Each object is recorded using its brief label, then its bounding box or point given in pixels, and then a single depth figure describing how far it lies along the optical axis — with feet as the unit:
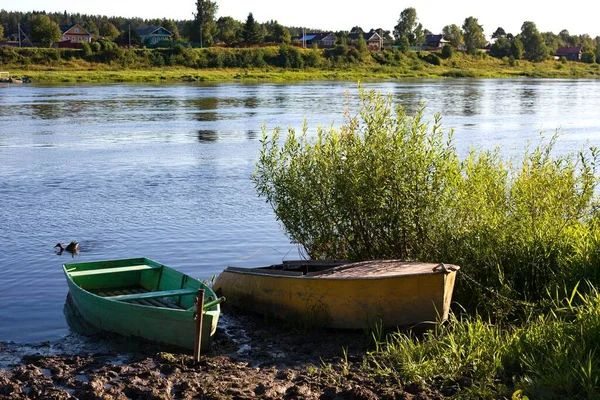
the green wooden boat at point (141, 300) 32.55
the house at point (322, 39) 489.67
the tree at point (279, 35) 408.38
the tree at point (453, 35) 504.02
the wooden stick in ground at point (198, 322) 30.58
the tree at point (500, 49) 443.32
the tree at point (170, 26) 465.59
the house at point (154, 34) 437.99
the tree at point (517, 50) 437.58
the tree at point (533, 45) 444.14
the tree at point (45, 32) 380.84
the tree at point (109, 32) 456.94
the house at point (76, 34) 436.35
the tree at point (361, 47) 372.58
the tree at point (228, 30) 402.93
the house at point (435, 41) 537.65
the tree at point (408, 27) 520.83
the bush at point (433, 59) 383.24
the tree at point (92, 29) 504.43
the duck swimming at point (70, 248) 51.06
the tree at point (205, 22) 407.44
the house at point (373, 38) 488.02
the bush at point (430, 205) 35.53
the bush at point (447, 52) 402.11
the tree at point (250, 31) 389.19
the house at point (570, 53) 495.41
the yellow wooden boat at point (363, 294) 32.35
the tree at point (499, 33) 590.96
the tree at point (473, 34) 501.97
